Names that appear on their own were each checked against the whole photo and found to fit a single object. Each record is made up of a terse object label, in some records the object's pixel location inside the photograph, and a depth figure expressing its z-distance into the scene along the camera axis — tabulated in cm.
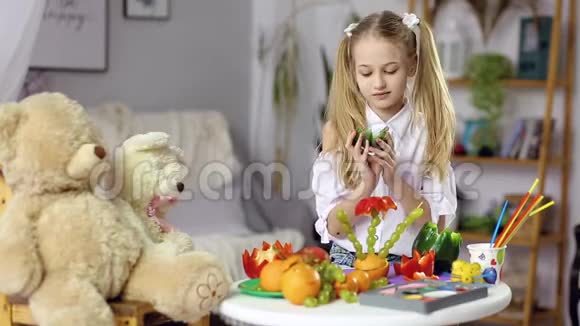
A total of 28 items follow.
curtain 403
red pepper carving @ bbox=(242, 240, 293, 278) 297
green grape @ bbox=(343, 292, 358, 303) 279
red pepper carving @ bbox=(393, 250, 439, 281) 304
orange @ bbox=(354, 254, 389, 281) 295
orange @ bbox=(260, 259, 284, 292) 284
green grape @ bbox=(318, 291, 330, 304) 277
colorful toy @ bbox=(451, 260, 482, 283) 301
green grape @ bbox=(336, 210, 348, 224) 297
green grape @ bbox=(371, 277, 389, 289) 291
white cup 304
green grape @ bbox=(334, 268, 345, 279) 282
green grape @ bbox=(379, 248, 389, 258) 301
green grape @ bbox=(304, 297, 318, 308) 275
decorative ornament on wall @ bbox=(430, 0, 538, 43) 582
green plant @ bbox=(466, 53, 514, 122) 571
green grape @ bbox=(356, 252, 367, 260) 300
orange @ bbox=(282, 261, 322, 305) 276
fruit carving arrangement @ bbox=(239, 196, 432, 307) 277
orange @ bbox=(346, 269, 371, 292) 285
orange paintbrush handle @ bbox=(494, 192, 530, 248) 311
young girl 323
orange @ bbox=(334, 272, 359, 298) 282
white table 268
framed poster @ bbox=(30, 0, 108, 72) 544
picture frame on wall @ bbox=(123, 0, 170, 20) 599
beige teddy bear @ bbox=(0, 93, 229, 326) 272
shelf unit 549
